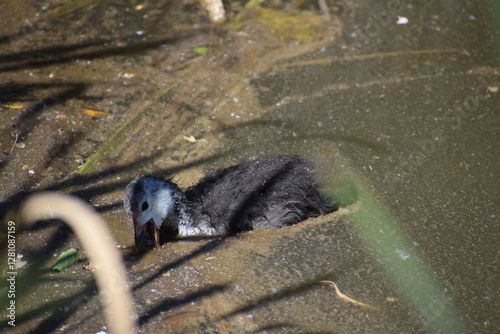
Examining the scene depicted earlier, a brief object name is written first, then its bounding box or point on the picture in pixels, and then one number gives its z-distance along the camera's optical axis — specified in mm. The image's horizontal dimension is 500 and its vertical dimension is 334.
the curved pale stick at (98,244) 6969
